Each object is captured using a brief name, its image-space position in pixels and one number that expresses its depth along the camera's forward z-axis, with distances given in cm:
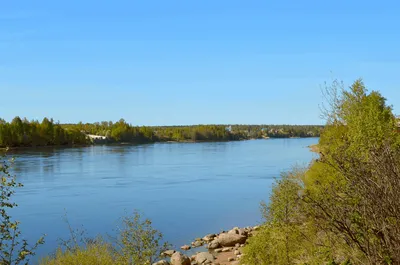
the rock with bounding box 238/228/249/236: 2637
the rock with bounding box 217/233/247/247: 2512
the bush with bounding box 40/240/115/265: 1533
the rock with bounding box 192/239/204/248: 2524
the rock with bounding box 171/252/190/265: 2077
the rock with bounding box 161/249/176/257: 2298
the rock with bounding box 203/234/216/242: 2623
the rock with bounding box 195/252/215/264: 2162
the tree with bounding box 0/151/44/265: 794
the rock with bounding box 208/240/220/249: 2477
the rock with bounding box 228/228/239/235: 2659
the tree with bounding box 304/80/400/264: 593
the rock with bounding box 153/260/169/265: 2045
